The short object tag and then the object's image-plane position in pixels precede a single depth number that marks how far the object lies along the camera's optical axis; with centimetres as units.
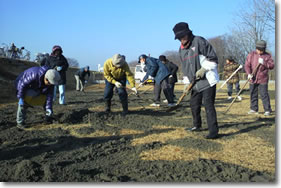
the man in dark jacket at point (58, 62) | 717
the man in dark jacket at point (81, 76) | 1373
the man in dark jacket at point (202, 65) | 371
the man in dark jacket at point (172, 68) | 847
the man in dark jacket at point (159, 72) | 725
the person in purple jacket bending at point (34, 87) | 432
